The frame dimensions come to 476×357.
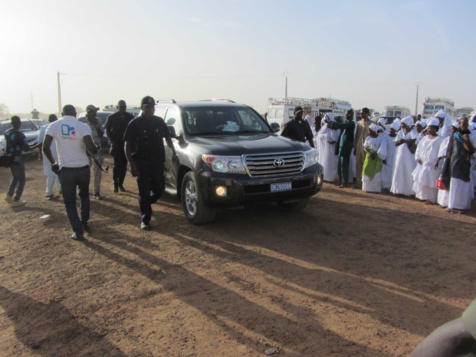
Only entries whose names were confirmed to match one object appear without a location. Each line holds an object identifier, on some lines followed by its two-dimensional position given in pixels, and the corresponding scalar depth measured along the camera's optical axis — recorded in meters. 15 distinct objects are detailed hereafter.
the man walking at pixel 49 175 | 8.36
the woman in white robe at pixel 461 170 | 6.73
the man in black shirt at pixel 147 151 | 5.75
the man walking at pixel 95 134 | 8.05
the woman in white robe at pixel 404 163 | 8.44
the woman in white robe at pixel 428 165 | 7.52
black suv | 5.49
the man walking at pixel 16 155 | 7.62
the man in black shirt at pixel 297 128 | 8.45
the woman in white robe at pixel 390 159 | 9.16
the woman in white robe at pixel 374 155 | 8.77
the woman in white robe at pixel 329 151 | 10.35
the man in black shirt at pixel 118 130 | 8.09
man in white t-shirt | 5.47
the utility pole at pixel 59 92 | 60.53
